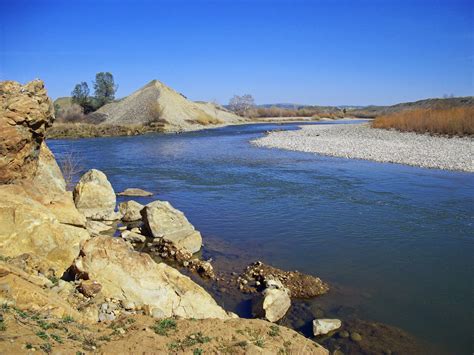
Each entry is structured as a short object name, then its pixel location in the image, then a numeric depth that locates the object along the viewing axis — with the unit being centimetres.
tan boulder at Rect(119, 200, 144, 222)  1274
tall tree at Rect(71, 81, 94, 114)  6831
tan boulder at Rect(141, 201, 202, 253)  1034
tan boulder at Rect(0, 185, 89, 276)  638
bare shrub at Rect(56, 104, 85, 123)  5872
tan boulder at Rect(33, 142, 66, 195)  1024
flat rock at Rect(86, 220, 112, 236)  1123
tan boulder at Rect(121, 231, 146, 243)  1072
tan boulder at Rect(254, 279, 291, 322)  693
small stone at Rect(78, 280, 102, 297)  582
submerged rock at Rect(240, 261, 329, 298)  798
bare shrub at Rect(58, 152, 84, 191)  1512
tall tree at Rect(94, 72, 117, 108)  7106
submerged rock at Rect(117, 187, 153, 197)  1645
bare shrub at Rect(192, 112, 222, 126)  6474
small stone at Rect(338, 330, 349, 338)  653
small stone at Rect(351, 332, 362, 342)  648
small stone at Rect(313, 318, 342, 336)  652
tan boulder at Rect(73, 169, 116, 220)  1260
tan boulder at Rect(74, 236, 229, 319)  611
